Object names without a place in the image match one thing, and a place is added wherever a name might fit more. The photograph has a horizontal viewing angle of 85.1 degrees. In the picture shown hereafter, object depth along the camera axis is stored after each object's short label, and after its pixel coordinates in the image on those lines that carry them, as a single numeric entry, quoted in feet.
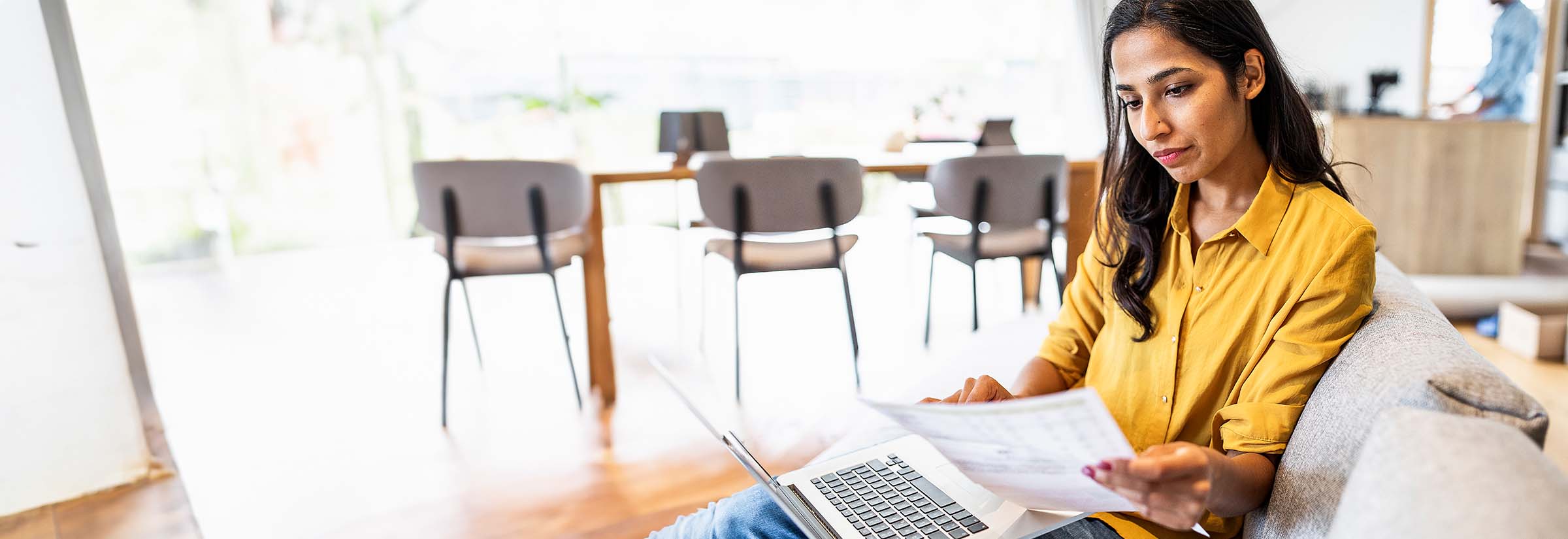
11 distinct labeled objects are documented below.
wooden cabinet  12.09
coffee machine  13.66
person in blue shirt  14.60
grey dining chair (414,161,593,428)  7.58
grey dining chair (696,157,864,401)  8.02
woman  2.83
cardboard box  8.62
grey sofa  1.89
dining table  8.07
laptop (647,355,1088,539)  2.77
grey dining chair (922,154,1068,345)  8.96
